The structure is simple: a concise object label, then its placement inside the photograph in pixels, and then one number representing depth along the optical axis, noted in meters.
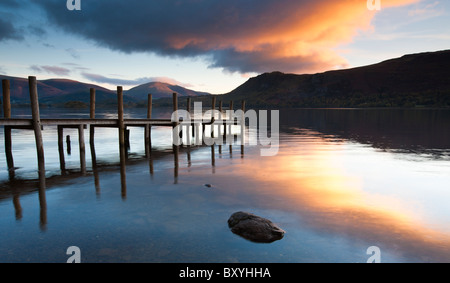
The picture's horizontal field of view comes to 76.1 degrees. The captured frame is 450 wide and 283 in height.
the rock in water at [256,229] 6.10
